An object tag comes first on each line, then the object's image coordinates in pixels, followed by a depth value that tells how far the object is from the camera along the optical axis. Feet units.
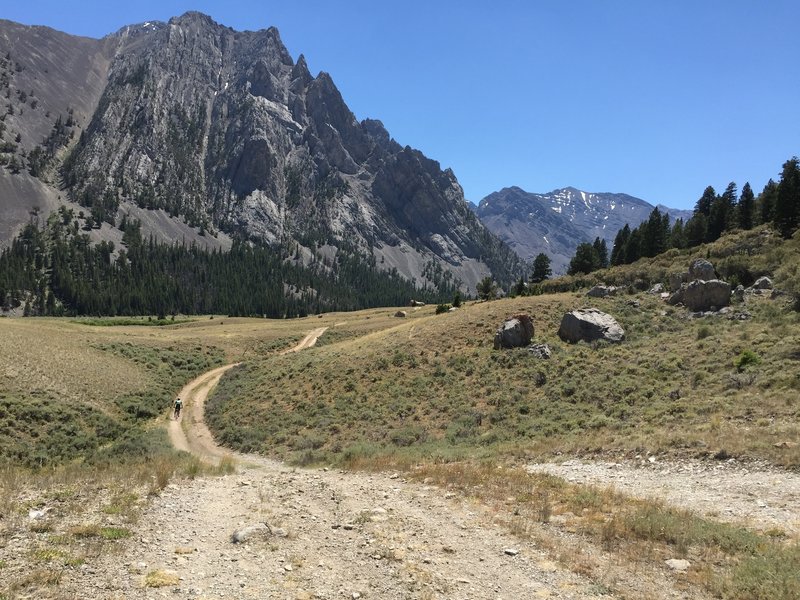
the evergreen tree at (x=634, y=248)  288.71
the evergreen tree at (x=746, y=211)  243.60
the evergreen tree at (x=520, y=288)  250.06
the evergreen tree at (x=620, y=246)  309.63
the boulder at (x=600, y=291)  161.17
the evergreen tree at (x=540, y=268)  334.85
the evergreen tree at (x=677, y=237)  279.69
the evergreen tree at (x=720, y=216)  254.27
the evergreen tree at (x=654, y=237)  276.82
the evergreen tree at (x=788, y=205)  182.70
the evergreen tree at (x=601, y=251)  344.08
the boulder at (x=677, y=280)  147.95
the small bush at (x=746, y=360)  83.20
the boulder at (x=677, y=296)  137.08
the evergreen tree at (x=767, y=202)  227.40
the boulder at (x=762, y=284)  128.26
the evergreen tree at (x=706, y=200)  306.96
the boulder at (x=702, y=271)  140.13
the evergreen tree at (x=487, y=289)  299.17
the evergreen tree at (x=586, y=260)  301.43
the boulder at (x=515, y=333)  126.72
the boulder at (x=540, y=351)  116.67
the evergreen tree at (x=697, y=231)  263.08
